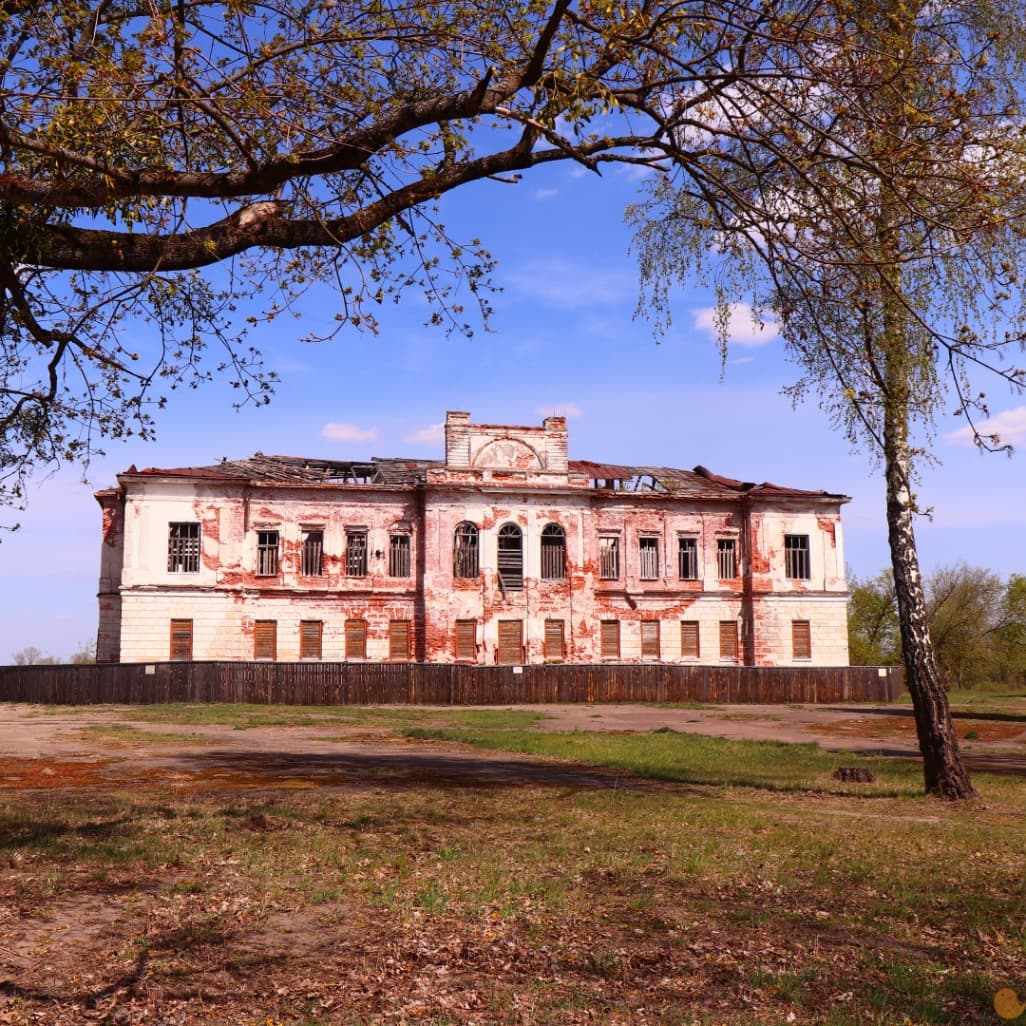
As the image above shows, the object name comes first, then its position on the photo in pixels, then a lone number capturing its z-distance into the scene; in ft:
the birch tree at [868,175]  27.71
